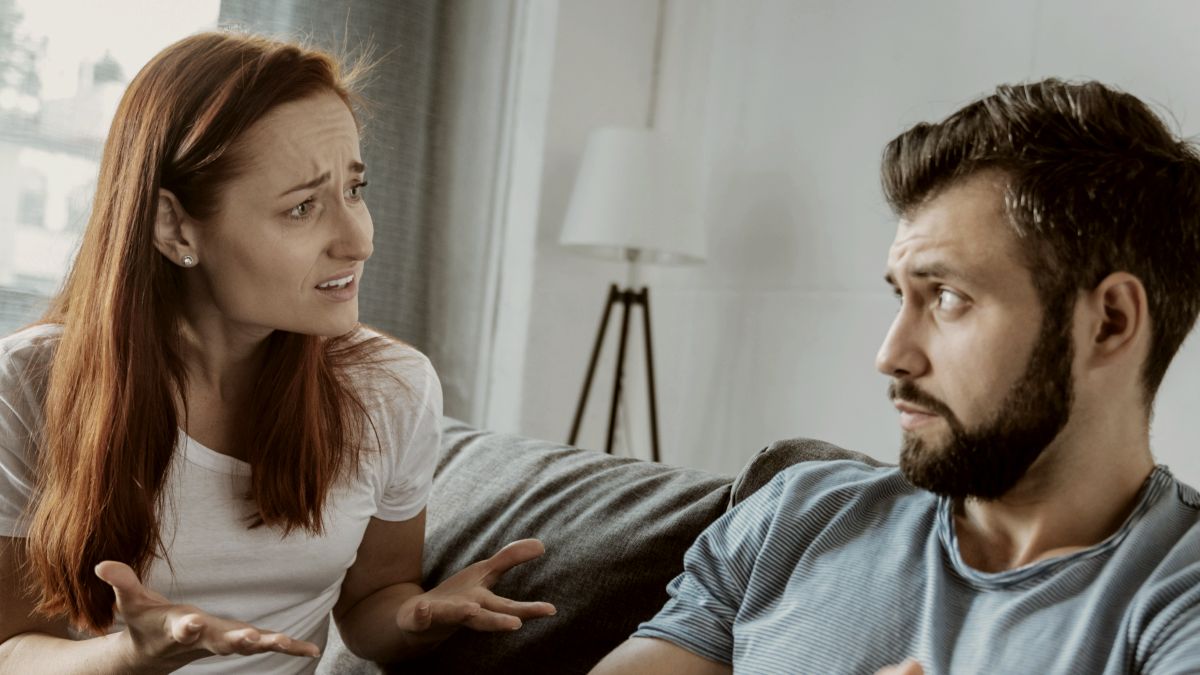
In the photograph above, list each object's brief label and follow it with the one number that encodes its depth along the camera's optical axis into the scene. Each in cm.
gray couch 140
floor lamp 304
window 274
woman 138
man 108
